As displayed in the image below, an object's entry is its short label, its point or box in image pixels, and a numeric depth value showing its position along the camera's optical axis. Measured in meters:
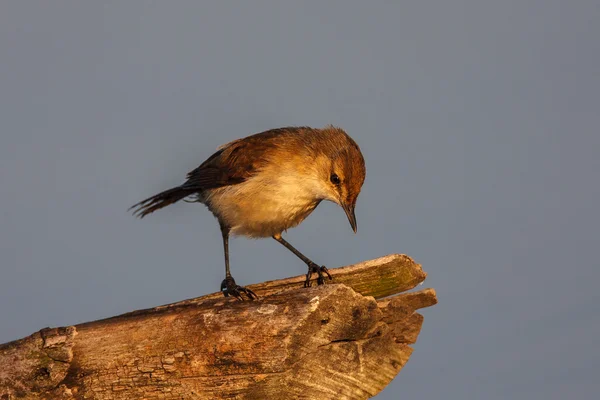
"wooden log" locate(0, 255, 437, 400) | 9.25
